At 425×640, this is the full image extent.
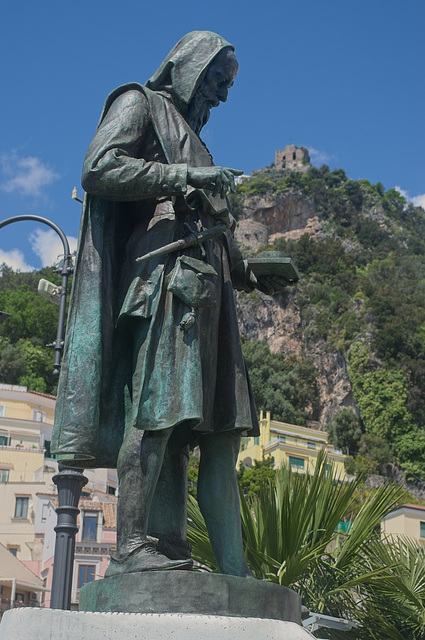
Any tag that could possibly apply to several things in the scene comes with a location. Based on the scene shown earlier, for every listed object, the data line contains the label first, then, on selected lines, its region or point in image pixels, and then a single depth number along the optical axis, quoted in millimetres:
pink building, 37500
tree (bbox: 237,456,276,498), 47272
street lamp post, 7824
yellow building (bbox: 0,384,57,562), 43531
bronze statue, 3709
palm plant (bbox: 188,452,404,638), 8930
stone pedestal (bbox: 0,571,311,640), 3092
